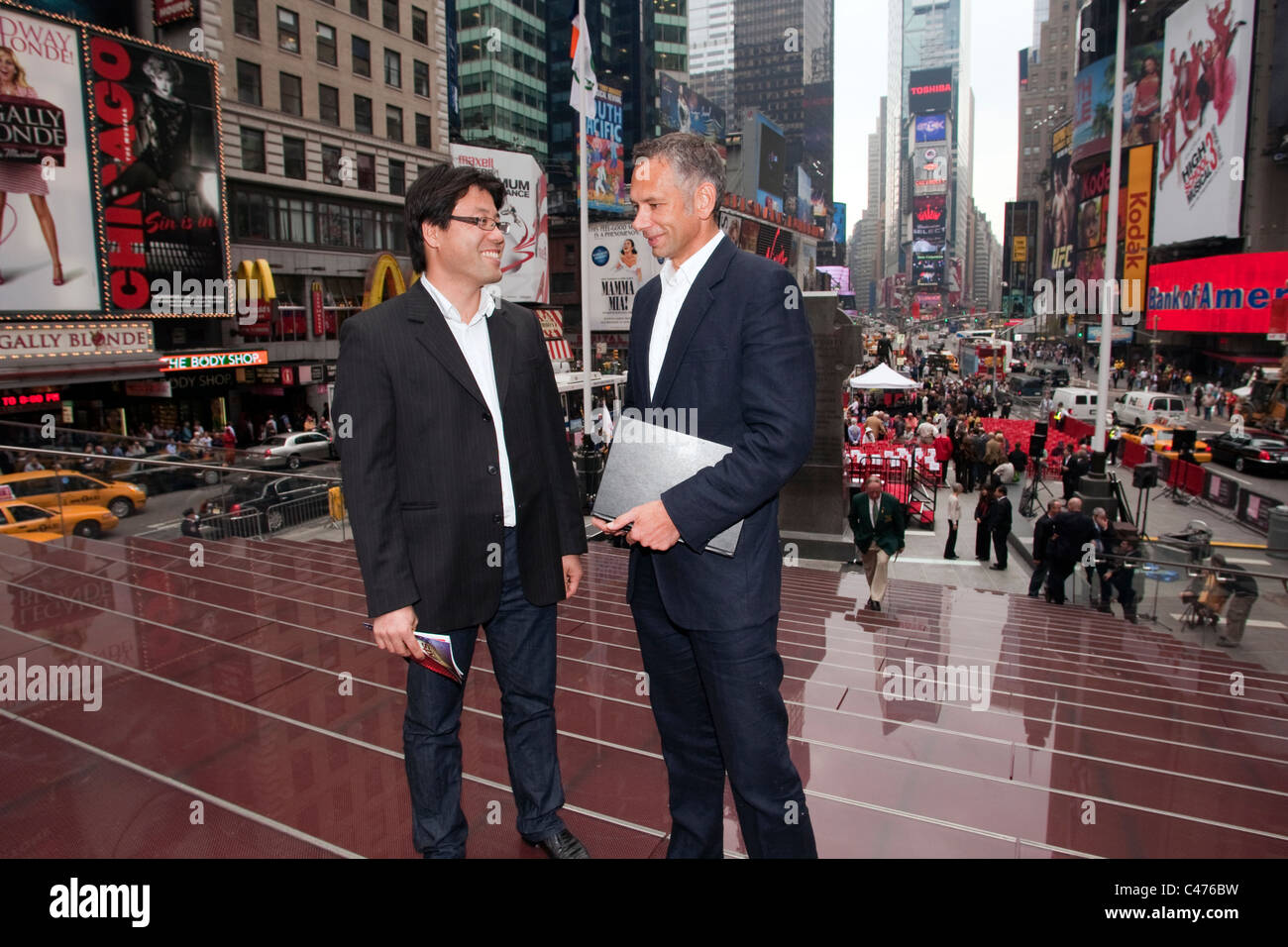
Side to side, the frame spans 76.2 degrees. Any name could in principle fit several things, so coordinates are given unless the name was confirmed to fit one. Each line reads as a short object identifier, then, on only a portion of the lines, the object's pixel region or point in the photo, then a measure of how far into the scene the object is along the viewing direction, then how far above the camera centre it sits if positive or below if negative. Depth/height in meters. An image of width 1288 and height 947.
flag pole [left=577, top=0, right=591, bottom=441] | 17.52 +2.91
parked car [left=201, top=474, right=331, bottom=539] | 9.23 -1.64
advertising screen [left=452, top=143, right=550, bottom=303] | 36.59 +6.69
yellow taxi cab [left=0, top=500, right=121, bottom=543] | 8.06 -1.52
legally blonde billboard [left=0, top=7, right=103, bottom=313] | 23.42 +5.75
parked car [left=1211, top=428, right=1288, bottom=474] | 24.94 -2.72
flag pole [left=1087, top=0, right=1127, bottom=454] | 14.77 +1.56
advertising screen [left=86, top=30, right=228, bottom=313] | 26.34 +6.73
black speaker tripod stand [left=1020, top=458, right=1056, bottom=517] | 18.67 -3.08
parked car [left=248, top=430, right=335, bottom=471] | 28.25 -2.75
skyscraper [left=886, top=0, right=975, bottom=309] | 192.00 +22.09
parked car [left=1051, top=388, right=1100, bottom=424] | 35.97 -1.62
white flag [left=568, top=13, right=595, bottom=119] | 17.44 +6.30
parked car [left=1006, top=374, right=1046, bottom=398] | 50.78 -1.32
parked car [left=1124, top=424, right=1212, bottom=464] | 26.60 -2.56
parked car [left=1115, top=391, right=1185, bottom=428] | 34.41 -1.87
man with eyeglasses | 2.78 -0.44
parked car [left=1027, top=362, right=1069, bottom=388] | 53.75 -0.74
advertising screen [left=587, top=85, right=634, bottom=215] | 52.53 +13.70
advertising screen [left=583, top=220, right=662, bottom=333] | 45.16 +5.53
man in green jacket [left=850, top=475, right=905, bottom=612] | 9.73 -2.01
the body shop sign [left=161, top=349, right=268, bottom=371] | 28.66 +0.26
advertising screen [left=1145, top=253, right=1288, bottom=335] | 45.38 +4.26
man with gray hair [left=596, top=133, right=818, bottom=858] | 2.42 -0.38
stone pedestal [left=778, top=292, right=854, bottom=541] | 14.27 -1.58
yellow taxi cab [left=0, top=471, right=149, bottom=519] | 8.36 -1.27
